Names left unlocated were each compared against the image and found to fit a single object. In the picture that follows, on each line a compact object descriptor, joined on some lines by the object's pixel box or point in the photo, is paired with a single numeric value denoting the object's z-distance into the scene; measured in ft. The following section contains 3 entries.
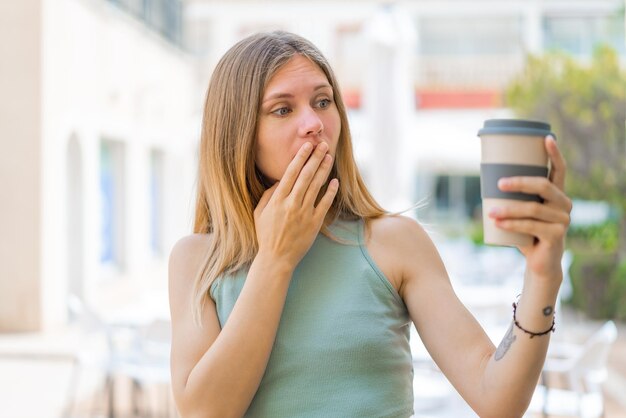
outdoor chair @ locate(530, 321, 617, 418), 17.07
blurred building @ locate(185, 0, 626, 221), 74.69
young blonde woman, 4.87
